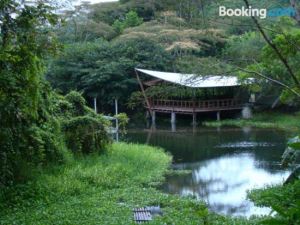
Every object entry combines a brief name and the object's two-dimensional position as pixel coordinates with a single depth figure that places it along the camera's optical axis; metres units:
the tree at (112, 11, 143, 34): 32.00
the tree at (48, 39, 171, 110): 25.59
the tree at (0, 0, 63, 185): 6.28
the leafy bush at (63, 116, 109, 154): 11.58
